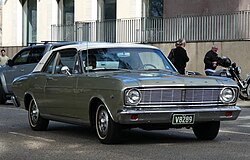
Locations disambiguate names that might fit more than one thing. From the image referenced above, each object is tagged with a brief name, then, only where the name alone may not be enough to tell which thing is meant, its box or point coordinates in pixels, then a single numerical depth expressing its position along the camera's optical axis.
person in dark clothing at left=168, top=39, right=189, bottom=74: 19.75
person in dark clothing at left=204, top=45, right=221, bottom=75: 21.30
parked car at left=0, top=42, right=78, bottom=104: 18.61
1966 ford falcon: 9.59
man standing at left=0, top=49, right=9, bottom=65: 24.13
